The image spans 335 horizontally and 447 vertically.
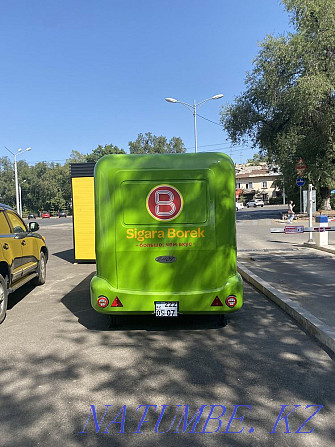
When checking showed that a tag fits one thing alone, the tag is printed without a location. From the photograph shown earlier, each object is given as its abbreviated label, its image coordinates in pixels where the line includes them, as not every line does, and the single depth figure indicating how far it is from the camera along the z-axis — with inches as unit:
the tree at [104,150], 3146.4
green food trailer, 185.2
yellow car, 228.8
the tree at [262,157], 1204.0
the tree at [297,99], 920.9
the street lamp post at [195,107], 1062.4
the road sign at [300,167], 577.3
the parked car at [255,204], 2735.7
